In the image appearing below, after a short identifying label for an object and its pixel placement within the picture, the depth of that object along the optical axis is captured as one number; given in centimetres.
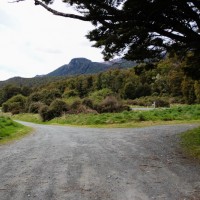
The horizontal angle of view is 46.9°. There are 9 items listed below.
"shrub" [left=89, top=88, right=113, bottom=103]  3588
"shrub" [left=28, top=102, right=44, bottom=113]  3804
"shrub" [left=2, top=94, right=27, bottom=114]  4729
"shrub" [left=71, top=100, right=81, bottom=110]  2729
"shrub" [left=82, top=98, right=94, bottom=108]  2714
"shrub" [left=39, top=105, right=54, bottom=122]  2801
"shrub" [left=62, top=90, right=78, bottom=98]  4844
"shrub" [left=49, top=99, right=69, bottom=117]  2764
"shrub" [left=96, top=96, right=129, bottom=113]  2601
